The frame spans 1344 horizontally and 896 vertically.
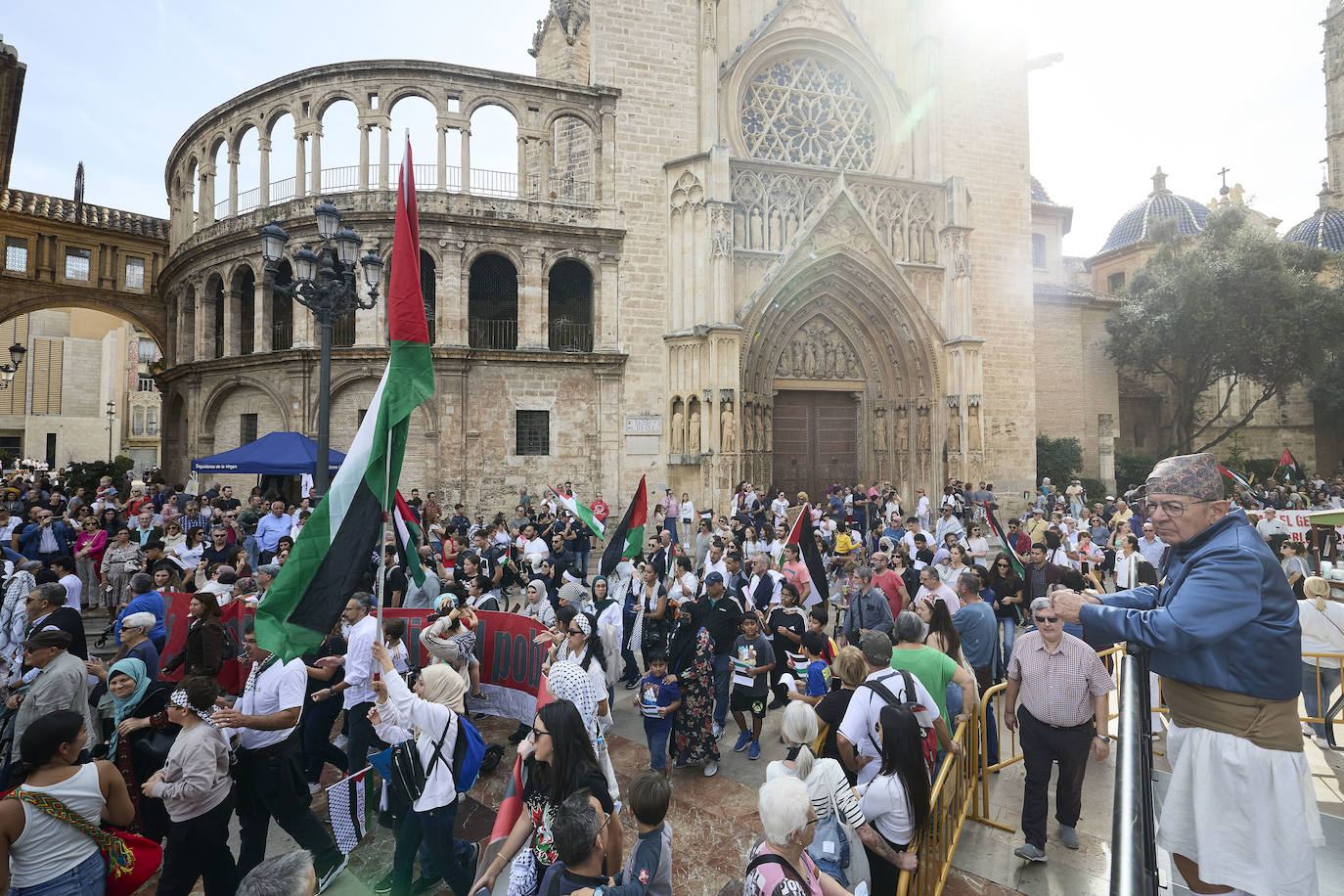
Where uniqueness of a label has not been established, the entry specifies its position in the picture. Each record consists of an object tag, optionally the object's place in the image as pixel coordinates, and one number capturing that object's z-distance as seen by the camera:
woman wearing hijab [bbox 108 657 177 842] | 4.60
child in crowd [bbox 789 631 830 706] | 6.47
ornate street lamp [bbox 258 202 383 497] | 10.92
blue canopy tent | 14.65
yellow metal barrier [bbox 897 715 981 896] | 4.31
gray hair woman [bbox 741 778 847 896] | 2.91
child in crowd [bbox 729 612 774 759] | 6.98
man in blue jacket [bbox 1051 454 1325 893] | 2.38
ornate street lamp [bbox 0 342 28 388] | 26.88
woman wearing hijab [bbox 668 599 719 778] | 6.46
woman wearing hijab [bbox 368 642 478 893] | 4.07
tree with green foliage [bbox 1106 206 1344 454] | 25.81
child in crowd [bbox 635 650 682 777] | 6.26
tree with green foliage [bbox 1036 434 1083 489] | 25.83
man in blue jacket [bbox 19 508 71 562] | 11.09
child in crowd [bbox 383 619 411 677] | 5.76
